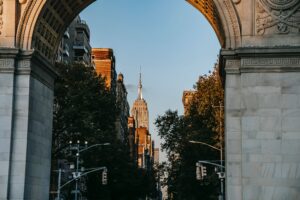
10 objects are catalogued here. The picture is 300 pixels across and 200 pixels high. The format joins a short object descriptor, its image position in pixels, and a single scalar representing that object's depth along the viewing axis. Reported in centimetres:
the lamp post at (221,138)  4337
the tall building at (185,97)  10448
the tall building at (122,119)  11695
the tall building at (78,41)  8166
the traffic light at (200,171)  4158
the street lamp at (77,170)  4205
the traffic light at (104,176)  4289
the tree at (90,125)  4542
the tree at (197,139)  4899
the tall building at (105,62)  10571
